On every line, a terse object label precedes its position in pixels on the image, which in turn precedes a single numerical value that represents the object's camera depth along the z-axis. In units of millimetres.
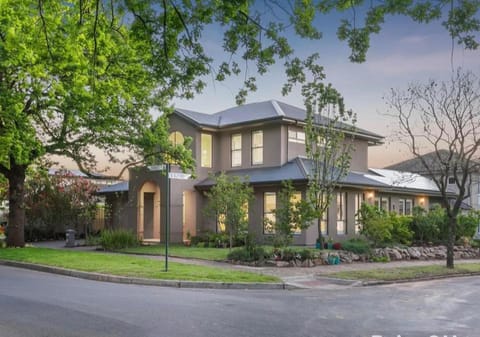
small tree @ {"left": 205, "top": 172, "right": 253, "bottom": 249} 23453
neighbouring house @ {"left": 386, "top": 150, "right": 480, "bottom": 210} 45469
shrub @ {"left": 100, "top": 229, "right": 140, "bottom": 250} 25422
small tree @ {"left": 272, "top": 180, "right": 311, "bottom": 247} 20141
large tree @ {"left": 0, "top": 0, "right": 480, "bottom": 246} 8750
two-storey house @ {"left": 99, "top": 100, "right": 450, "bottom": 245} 27636
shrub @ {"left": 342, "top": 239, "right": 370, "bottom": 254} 22195
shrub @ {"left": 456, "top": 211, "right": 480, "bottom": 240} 29297
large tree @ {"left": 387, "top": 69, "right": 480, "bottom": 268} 20000
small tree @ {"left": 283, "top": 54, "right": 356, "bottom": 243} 22156
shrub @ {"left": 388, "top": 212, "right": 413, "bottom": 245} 25828
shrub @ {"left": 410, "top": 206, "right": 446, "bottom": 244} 27875
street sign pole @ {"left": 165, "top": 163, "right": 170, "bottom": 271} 15905
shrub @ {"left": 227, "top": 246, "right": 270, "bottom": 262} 19500
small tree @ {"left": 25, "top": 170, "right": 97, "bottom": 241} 33344
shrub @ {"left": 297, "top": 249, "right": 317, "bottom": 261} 19650
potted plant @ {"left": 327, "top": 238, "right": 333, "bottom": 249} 24373
